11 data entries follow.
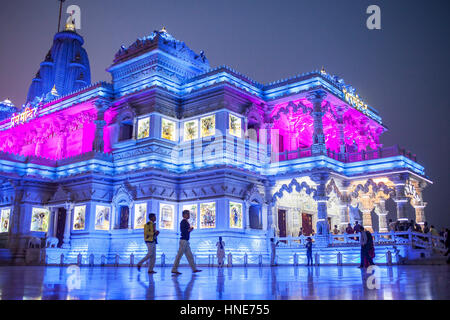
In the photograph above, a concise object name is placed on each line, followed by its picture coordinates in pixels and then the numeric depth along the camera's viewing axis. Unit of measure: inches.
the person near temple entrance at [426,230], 1028.4
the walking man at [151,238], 536.1
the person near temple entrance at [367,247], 654.5
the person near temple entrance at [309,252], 917.6
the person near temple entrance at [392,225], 1067.8
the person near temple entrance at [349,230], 1077.8
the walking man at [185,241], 498.6
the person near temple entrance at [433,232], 1001.8
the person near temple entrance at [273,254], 922.1
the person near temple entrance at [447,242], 802.8
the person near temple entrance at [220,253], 863.1
